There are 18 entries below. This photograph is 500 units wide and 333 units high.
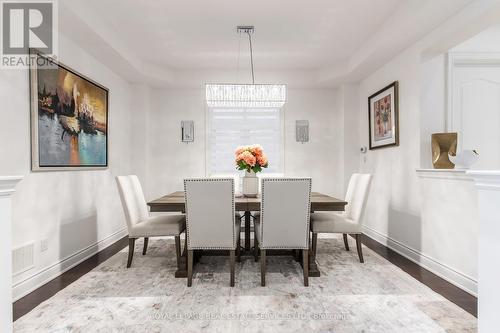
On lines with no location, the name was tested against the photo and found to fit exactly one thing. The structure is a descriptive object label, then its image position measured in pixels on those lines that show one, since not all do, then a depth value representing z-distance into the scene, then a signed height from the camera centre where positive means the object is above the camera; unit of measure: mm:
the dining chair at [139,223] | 2766 -618
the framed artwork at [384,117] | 3424 +634
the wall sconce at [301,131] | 4840 +570
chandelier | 3303 +845
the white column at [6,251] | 1224 -399
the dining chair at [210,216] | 2295 -451
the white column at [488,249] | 1207 -390
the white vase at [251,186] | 3092 -256
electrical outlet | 2494 -747
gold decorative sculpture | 2719 +150
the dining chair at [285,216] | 2303 -453
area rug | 1837 -1081
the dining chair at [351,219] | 2834 -602
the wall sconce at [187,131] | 4789 +567
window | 4816 +534
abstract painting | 2453 +479
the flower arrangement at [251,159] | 2979 +48
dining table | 2508 -391
